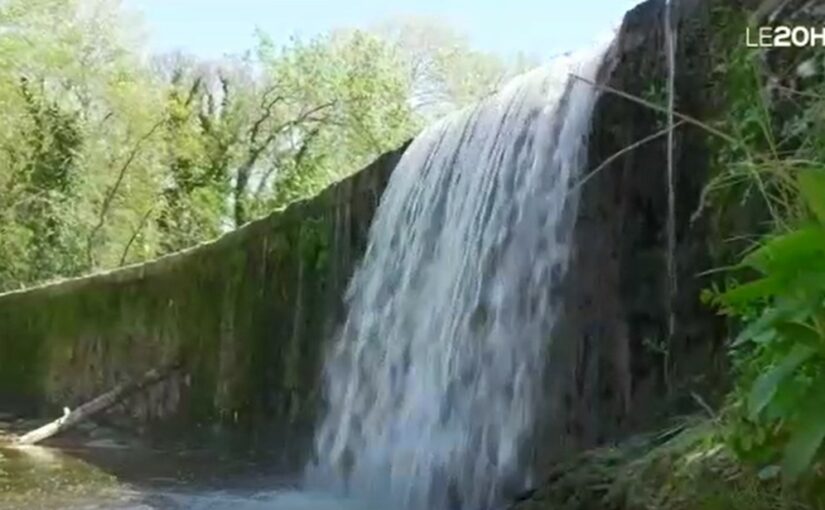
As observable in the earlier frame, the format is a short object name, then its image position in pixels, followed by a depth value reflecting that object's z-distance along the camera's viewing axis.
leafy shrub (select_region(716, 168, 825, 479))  1.66
